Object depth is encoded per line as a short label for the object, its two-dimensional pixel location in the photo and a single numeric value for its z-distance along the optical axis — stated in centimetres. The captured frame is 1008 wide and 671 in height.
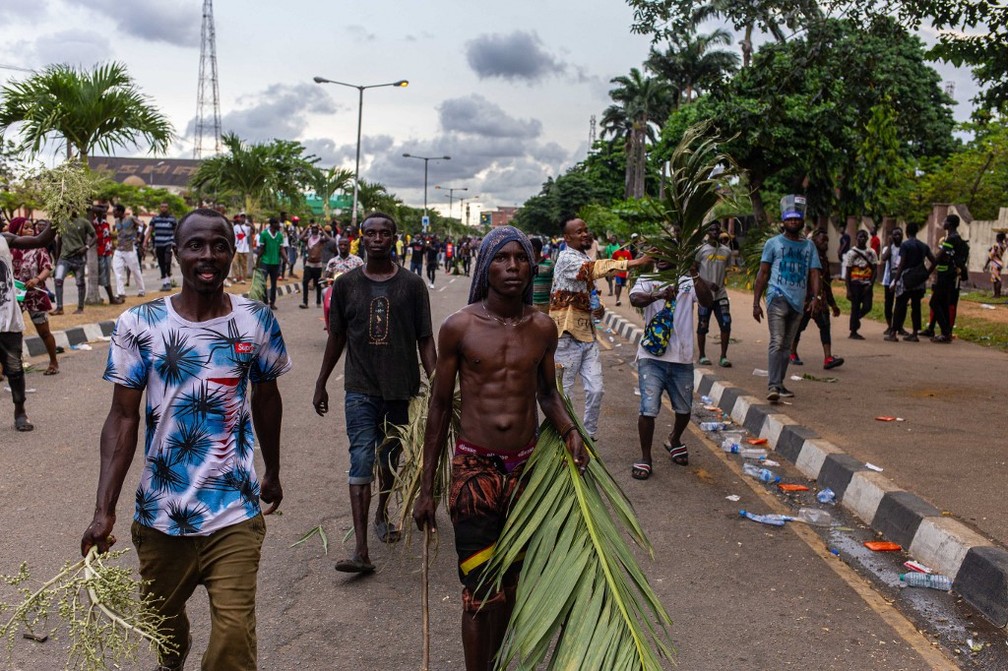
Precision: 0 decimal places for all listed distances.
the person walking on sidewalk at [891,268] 1467
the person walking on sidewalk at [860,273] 1391
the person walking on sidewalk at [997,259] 2305
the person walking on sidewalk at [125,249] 1734
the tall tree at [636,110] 5953
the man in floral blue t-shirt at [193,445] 286
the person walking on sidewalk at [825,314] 1063
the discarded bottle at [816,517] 600
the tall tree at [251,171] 2792
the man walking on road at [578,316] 694
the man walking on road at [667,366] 687
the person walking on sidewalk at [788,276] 887
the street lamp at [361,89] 3984
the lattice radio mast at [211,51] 8288
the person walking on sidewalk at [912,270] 1377
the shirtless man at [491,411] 337
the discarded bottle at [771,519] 589
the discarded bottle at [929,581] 492
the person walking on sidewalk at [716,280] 1073
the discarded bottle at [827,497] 654
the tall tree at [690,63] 4988
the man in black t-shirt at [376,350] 494
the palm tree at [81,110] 1512
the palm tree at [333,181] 4737
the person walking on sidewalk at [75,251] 1425
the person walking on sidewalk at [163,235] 1923
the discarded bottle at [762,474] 702
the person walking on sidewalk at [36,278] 946
